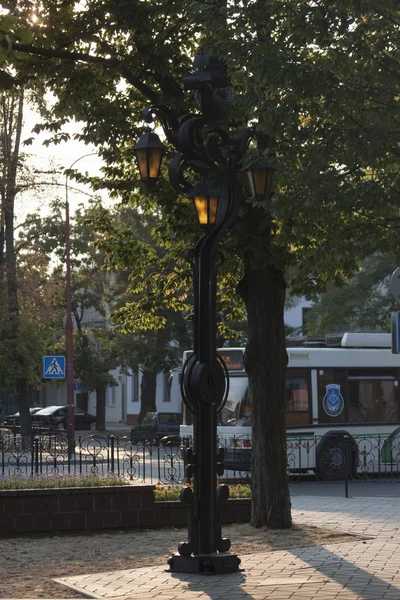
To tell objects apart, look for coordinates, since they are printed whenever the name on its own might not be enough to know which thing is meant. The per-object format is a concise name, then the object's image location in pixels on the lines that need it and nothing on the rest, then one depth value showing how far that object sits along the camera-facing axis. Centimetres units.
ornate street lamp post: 1128
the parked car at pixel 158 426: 4347
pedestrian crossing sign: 3300
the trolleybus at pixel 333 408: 2572
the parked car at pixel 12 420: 6019
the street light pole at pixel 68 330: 3853
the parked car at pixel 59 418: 5718
